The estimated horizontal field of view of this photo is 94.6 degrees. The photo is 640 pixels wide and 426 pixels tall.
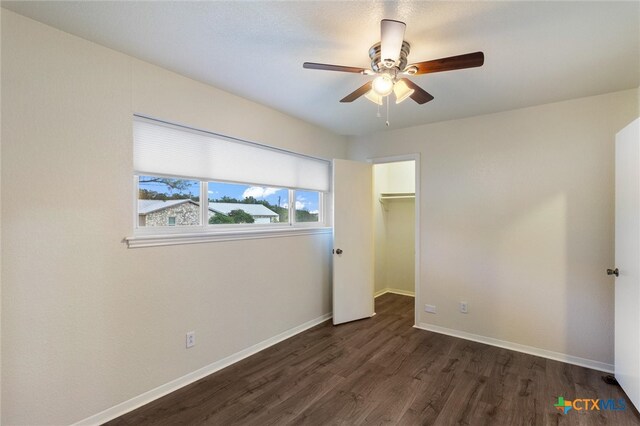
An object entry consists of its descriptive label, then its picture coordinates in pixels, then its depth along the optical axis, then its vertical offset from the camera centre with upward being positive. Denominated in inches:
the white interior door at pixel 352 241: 144.2 -14.8
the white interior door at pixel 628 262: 79.4 -14.0
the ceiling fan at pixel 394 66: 57.9 +32.8
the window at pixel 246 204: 107.5 +3.3
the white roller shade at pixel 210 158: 87.1 +19.3
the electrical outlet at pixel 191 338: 94.0 -40.6
